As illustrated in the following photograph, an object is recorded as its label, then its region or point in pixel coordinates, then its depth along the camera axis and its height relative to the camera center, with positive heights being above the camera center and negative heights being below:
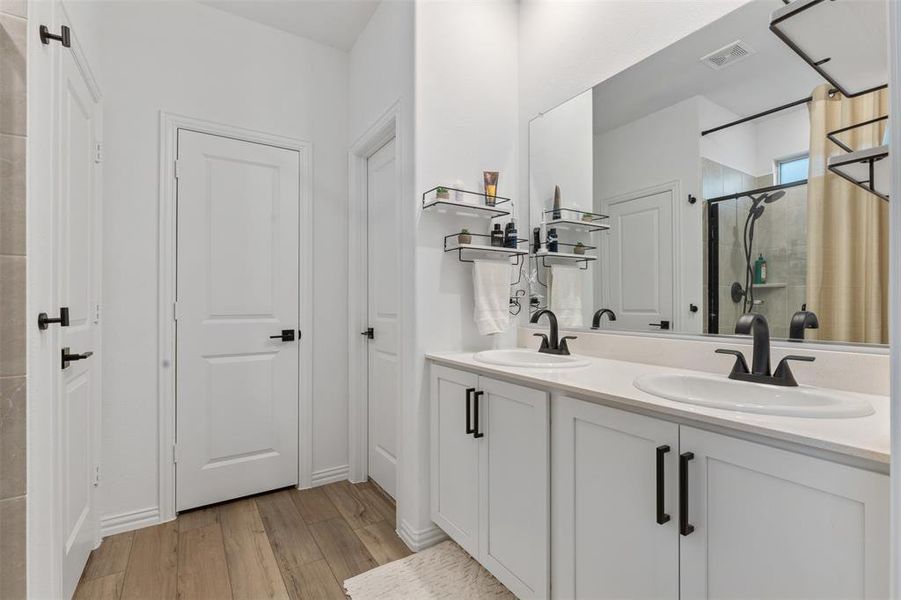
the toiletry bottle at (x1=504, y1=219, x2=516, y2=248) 2.17 +0.32
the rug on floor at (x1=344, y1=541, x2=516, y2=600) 1.66 -1.12
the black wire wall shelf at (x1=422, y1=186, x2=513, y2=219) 2.00 +0.45
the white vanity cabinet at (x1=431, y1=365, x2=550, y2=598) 1.40 -0.64
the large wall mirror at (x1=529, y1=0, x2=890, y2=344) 1.16 +0.38
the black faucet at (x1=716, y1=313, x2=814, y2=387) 1.18 -0.16
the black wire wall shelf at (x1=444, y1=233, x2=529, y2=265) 2.04 +0.24
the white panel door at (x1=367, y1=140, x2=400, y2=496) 2.46 -0.09
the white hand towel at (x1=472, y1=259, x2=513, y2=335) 2.10 +0.03
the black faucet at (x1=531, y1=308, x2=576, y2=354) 1.92 -0.19
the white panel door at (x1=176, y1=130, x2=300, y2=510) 2.34 -0.10
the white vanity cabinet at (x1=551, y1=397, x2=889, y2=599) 0.76 -0.46
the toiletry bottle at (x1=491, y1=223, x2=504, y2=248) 2.15 +0.32
